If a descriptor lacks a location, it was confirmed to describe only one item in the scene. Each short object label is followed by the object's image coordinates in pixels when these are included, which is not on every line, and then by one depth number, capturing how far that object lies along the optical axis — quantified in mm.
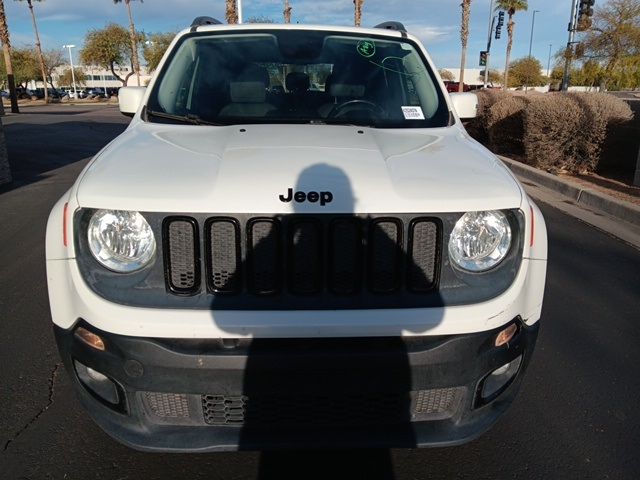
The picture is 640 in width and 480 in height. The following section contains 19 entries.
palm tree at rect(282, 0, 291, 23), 39406
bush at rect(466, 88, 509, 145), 14905
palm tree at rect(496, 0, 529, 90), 50125
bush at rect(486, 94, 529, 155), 13117
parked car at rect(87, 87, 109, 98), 82812
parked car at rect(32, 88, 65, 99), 76638
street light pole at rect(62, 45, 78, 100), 83450
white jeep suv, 1992
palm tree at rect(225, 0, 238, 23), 21312
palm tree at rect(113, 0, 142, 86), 49250
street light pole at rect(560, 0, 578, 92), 22516
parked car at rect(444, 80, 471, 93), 39812
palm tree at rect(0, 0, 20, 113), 30859
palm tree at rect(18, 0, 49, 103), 56719
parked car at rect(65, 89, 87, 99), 84731
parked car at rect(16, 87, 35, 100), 73750
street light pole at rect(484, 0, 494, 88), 37000
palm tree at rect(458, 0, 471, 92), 36500
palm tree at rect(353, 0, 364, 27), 28556
